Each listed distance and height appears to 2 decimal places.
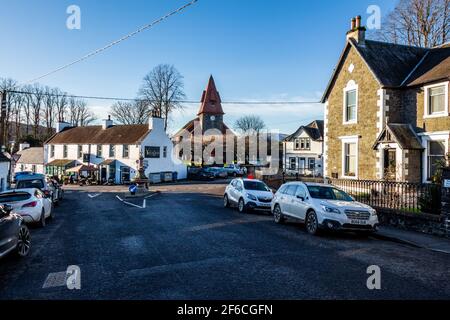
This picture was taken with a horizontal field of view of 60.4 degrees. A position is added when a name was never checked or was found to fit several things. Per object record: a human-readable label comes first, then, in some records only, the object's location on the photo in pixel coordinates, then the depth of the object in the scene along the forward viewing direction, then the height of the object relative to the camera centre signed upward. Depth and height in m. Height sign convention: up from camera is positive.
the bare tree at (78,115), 85.12 +10.09
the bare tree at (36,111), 77.56 +9.79
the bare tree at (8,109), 64.81 +8.93
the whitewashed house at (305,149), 57.50 +2.01
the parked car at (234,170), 60.81 -1.44
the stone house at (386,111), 19.55 +2.85
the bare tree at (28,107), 76.06 +10.46
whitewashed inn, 51.16 +1.34
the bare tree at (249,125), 111.94 +10.68
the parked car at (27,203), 13.19 -1.50
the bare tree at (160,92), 64.12 +11.49
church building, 80.31 +7.07
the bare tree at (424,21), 32.97 +12.65
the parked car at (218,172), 56.53 -1.63
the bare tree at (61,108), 80.31 +10.85
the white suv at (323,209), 11.33 -1.47
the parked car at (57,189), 24.23 -1.92
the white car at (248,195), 17.80 -1.61
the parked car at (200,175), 55.53 -2.00
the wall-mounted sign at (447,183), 11.38 -0.60
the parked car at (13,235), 7.98 -1.65
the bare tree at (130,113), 71.50 +9.16
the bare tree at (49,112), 78.88 +9.88
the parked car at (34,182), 20.39 -1.20
